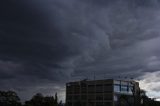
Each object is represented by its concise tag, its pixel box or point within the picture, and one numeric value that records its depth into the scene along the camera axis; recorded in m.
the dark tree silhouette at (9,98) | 85.21
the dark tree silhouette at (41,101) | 65.46
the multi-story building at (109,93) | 105.73
